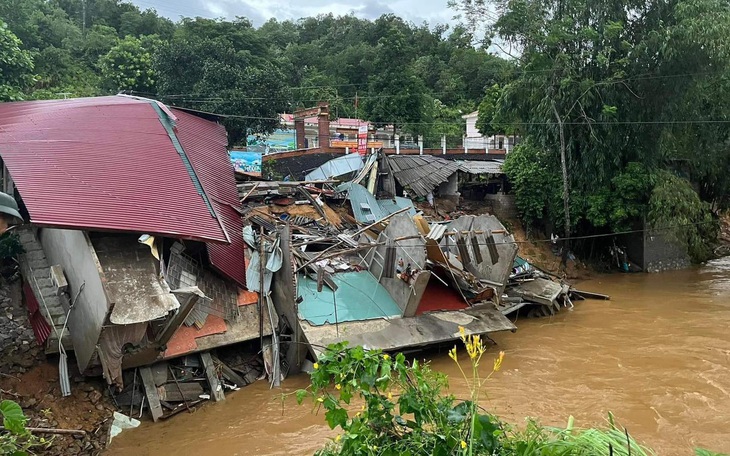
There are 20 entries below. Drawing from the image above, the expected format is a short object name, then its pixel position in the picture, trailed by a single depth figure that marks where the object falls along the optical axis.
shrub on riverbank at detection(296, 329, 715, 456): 2.98
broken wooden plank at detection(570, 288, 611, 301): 14.95
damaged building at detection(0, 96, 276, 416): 7.45
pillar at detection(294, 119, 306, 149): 24.80
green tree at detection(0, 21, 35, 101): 14.81
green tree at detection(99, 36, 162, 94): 26.19
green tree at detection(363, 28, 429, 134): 25.84
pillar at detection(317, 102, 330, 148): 22.88
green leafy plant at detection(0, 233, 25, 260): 8.94
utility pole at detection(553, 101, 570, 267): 17.66
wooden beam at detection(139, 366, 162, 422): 8.03
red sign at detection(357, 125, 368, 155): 20.69
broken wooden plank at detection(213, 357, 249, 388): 9.21
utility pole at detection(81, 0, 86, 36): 40.33
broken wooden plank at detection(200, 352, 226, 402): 8.76
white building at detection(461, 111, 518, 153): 30.26
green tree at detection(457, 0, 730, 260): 16.45
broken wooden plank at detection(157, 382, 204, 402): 8.39
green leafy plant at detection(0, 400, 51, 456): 3.02
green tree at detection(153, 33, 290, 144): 22.14
